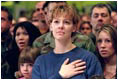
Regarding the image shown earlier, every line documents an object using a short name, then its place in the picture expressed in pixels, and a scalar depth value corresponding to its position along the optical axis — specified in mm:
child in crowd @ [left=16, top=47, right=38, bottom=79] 4411
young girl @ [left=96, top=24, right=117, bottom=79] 4321
